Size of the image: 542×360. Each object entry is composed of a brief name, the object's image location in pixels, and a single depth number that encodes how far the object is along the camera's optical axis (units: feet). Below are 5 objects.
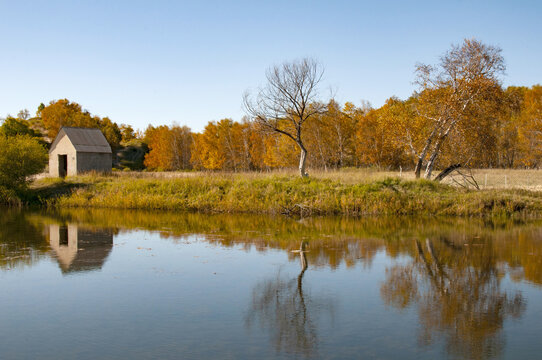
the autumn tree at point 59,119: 243.81
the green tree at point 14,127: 205.14
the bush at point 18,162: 92.02
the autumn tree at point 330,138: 163.84
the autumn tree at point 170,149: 227.81
